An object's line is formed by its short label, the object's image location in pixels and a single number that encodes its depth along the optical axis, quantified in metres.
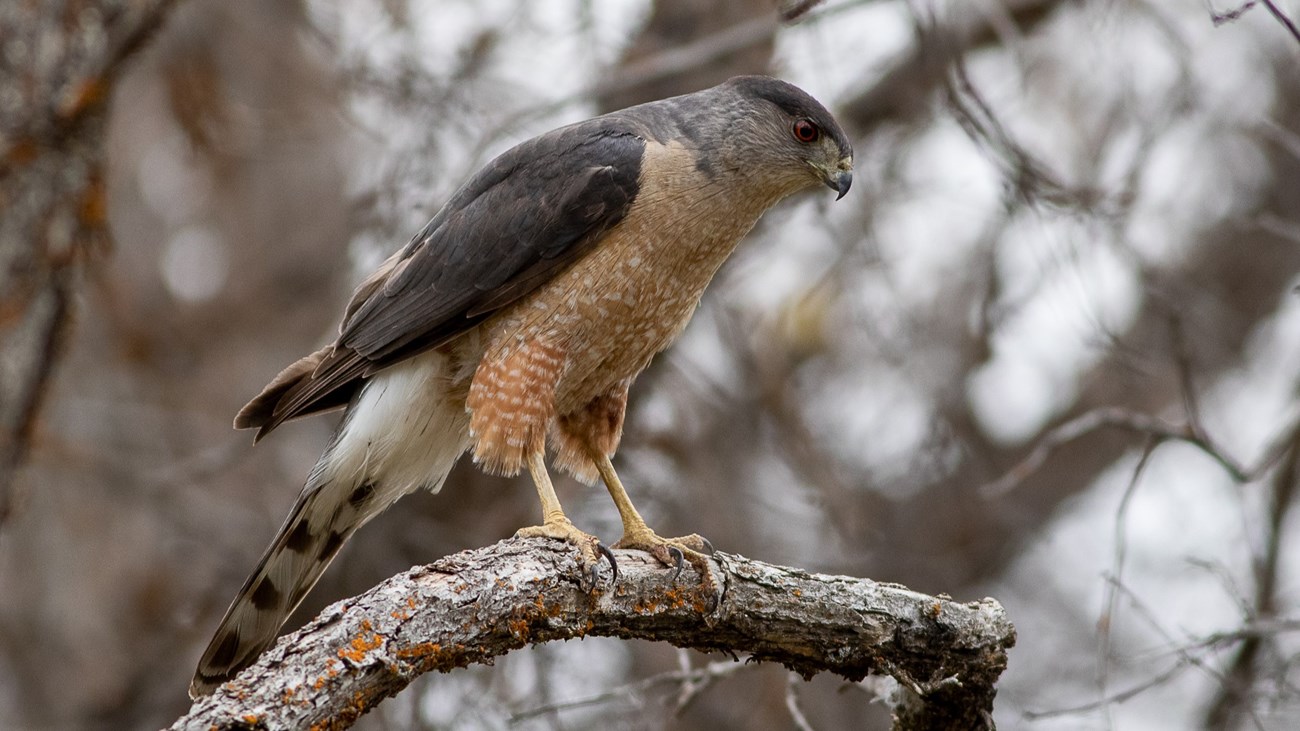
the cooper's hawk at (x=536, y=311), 8.36
